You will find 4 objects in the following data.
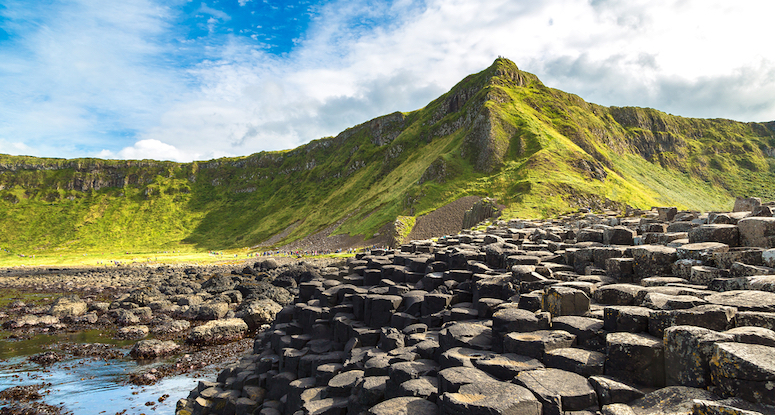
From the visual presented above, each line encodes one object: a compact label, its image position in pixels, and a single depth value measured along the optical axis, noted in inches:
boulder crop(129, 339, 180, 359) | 816.9
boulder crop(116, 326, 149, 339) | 975.0
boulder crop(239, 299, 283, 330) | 991.6
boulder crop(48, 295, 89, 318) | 1184.4
